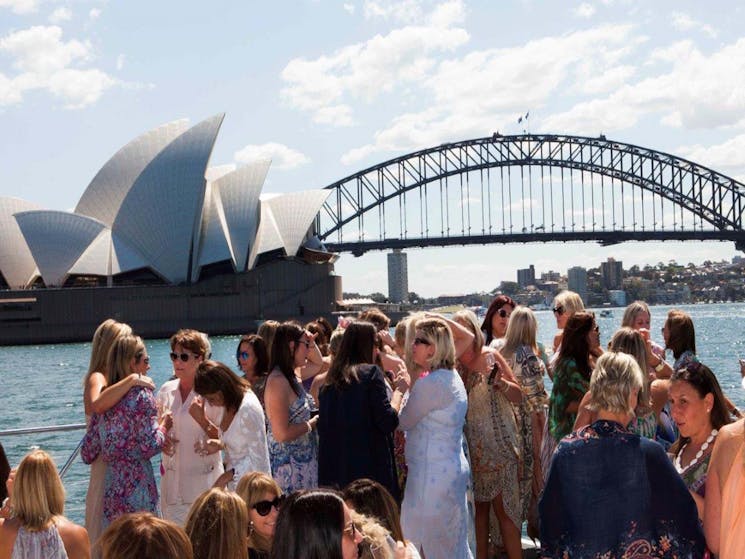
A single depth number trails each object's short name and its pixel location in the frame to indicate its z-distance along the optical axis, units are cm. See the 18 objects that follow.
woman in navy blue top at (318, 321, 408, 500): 467
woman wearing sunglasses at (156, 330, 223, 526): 508
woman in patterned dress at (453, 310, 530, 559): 537
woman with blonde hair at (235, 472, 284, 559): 337
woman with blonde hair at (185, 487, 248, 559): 307
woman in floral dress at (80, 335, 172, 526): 467
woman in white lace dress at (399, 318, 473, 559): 465
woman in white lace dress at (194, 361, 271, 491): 479
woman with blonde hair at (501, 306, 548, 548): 561
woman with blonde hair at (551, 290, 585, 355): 589
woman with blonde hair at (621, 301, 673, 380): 567
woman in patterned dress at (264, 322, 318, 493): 493
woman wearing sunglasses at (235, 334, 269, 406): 546
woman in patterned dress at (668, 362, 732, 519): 370
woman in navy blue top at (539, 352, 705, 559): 332
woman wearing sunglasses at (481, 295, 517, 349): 632
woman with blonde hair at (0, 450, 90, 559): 338
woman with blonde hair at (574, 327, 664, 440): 441
